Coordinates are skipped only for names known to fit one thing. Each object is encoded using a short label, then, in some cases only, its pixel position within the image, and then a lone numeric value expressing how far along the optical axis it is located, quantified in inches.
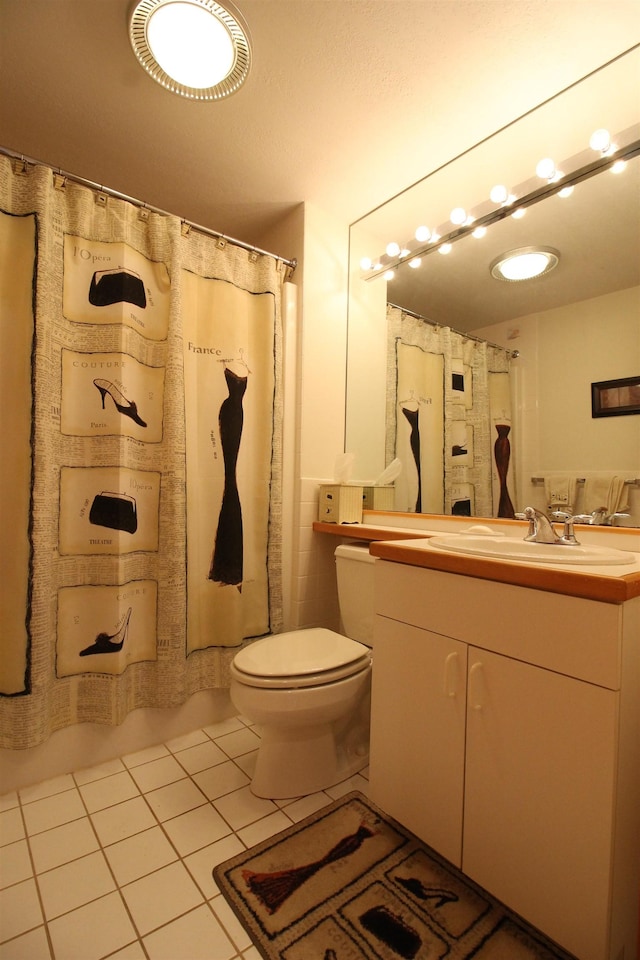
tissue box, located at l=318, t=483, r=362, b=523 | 71.8
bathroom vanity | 29.6
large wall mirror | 50.8
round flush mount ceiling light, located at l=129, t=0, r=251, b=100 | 43.9
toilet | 48.0
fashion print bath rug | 34.1
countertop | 29.2
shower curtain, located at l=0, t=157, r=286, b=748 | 51.2
